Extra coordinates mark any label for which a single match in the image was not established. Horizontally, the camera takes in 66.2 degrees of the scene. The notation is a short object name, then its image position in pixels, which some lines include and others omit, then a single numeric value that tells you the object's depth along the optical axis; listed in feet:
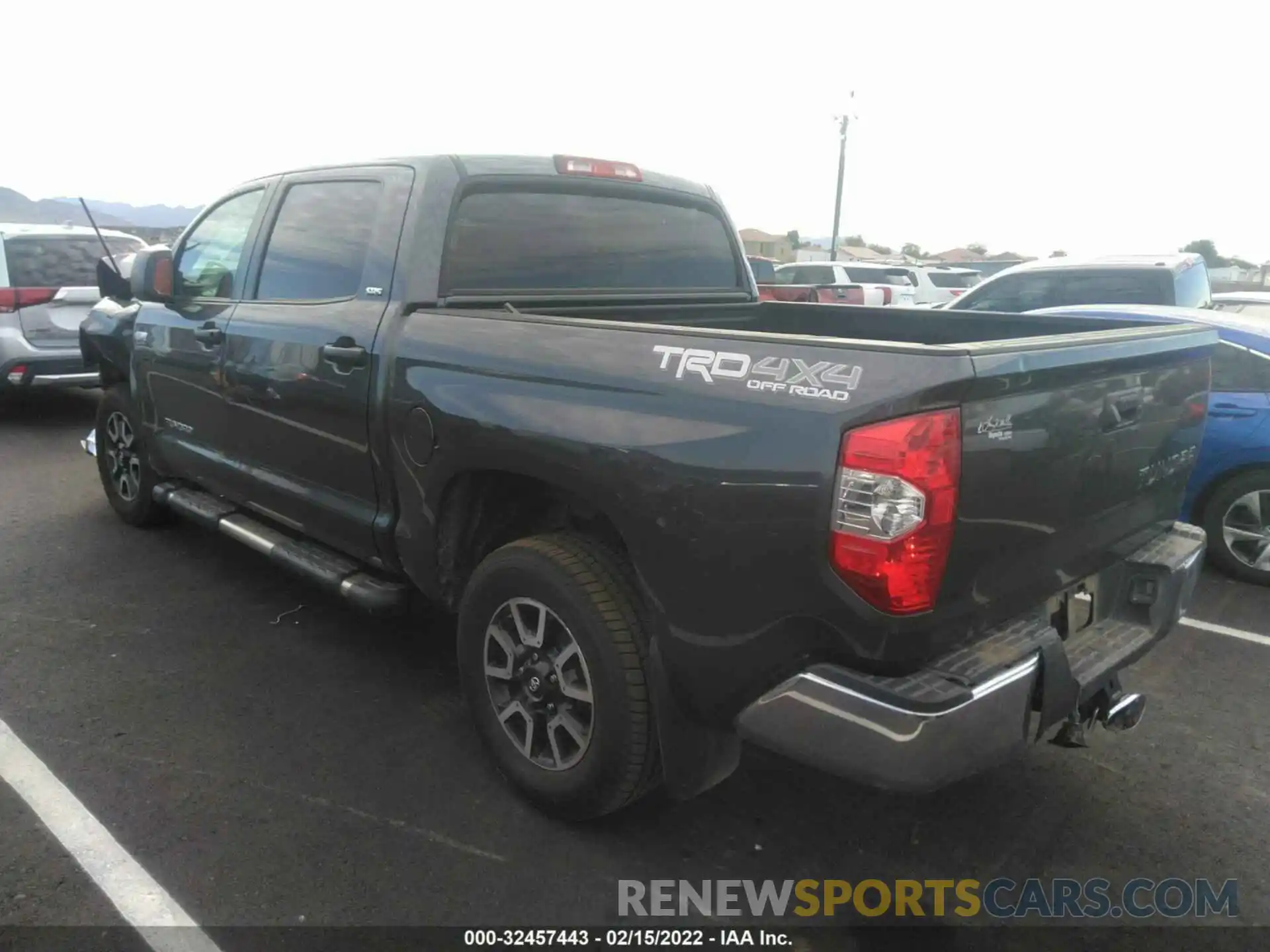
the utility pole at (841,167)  100.94
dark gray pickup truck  7.15
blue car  17.46
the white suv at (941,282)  61.26
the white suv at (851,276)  59.31
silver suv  27.32
